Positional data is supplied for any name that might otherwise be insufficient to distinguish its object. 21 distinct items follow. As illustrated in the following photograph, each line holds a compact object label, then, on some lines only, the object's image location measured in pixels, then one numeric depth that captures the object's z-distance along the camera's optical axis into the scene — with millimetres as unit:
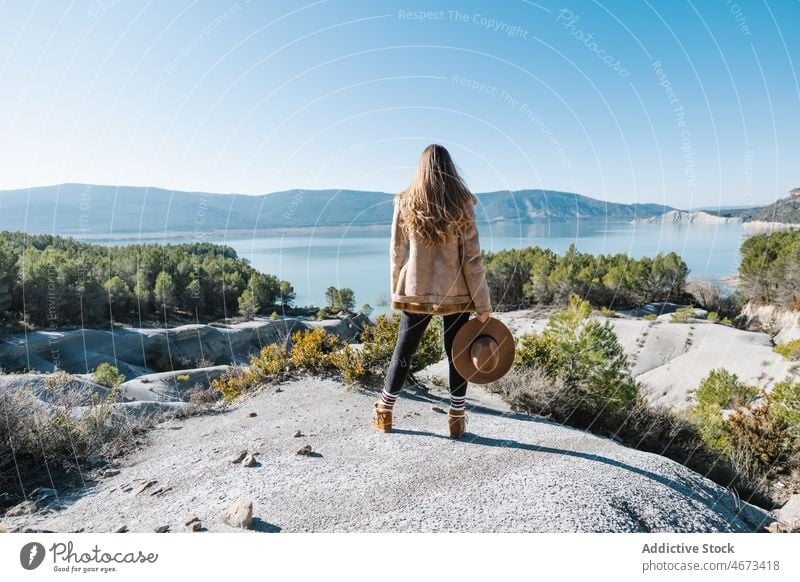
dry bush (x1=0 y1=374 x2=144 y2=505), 3461
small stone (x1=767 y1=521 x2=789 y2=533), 3213
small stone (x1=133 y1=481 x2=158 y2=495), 3082
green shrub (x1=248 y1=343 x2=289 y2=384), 5746
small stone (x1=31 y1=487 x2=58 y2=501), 3193
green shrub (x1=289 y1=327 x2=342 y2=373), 5727
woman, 3260
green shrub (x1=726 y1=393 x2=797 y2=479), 4854
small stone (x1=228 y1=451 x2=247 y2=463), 3316
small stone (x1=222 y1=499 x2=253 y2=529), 2436
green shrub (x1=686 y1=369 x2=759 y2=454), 6312
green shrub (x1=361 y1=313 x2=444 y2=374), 5363
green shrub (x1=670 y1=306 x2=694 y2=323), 21438
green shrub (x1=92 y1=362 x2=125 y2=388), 11416
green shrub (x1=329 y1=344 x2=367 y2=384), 5160
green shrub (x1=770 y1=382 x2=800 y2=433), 4902
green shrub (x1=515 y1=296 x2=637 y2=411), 5152
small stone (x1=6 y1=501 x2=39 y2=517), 2930
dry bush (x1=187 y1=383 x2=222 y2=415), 5156
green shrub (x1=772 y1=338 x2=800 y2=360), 13078
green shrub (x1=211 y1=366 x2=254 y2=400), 5572
